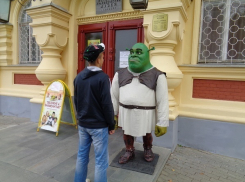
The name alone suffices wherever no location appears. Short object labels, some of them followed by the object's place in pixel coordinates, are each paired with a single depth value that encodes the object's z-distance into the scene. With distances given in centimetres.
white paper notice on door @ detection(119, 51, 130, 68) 430
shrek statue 250
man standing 204
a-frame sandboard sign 414
